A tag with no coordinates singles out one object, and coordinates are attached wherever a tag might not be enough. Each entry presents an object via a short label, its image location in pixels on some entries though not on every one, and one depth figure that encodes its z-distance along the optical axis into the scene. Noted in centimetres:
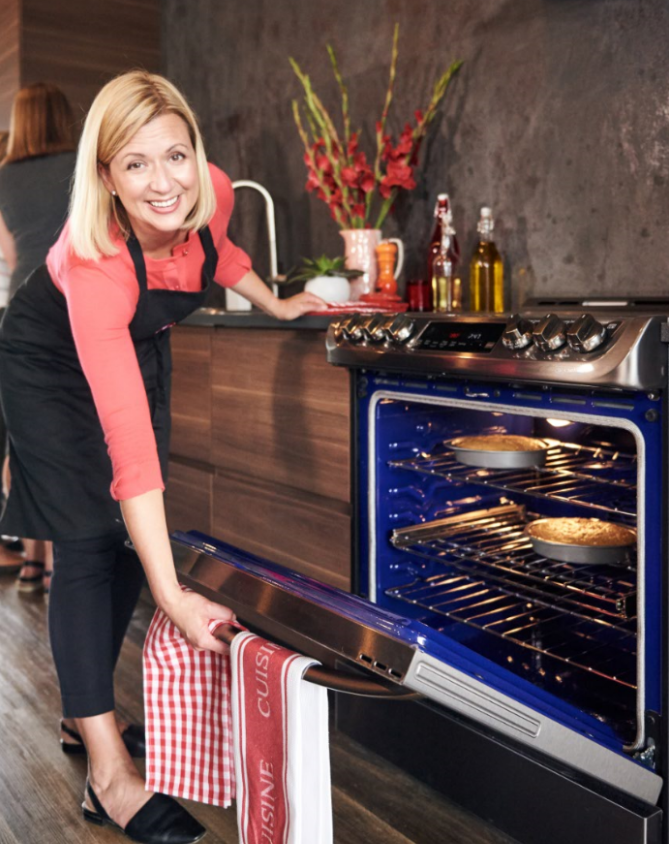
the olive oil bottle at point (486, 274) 239
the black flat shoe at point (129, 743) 217
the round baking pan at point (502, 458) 190
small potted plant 255
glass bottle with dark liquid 246
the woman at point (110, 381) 156
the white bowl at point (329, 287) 255
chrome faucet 314
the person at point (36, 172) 300
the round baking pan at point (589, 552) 179
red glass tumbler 252
